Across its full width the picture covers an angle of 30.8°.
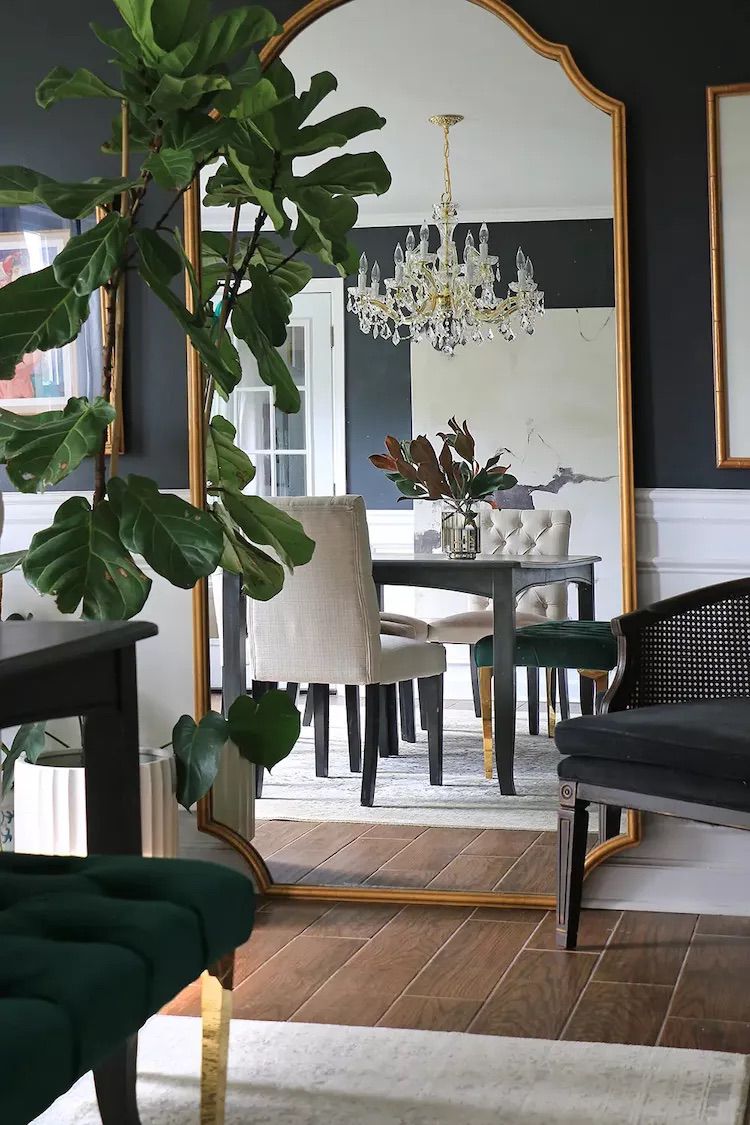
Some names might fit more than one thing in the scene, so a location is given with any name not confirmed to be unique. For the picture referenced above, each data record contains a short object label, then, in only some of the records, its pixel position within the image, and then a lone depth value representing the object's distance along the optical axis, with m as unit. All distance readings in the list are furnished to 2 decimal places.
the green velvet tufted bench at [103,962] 1.35
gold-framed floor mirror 3.28
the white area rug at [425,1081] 2.19
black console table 1.78
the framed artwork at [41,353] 3.66
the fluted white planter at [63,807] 2.81
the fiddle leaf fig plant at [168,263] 2.50
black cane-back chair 2.71
